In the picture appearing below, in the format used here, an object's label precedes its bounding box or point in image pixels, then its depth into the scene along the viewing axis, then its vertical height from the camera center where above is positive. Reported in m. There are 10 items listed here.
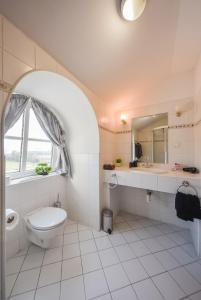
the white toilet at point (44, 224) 1.51 -0.82
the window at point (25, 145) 2.00 +0.10
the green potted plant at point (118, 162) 2.65 -0.20
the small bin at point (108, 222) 2.08 -1.08
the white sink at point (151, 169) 2.03 -0.30
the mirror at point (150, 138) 2.36 +0.24
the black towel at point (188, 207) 1.56 -0.64
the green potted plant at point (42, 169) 2.20 -0.29
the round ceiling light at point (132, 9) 1.08 +1.19
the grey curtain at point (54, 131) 2.16 +0.36
